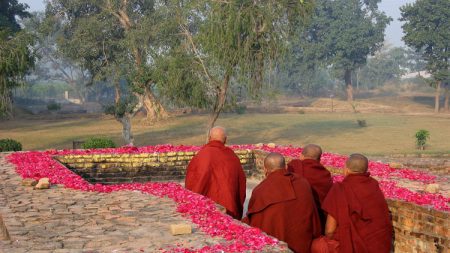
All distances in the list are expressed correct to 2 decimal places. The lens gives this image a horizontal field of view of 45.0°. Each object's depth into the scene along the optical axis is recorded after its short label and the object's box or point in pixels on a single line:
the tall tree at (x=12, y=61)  17.84
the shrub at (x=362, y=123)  39.50
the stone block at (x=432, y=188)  8.81
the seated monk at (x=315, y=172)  7.37
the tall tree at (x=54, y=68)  77.62
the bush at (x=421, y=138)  26.06
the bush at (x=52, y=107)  51.84
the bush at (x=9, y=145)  19.22
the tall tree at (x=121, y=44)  26.91
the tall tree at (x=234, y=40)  20.53
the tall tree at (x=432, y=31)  56.53
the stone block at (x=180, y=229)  6.18
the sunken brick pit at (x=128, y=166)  12.95
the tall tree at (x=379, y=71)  98.81
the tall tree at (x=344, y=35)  66.88
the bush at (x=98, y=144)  18.67
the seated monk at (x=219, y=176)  8.12
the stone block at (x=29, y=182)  9.30
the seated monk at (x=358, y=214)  6.23
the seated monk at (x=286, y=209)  6.38
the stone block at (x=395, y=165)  11.59
